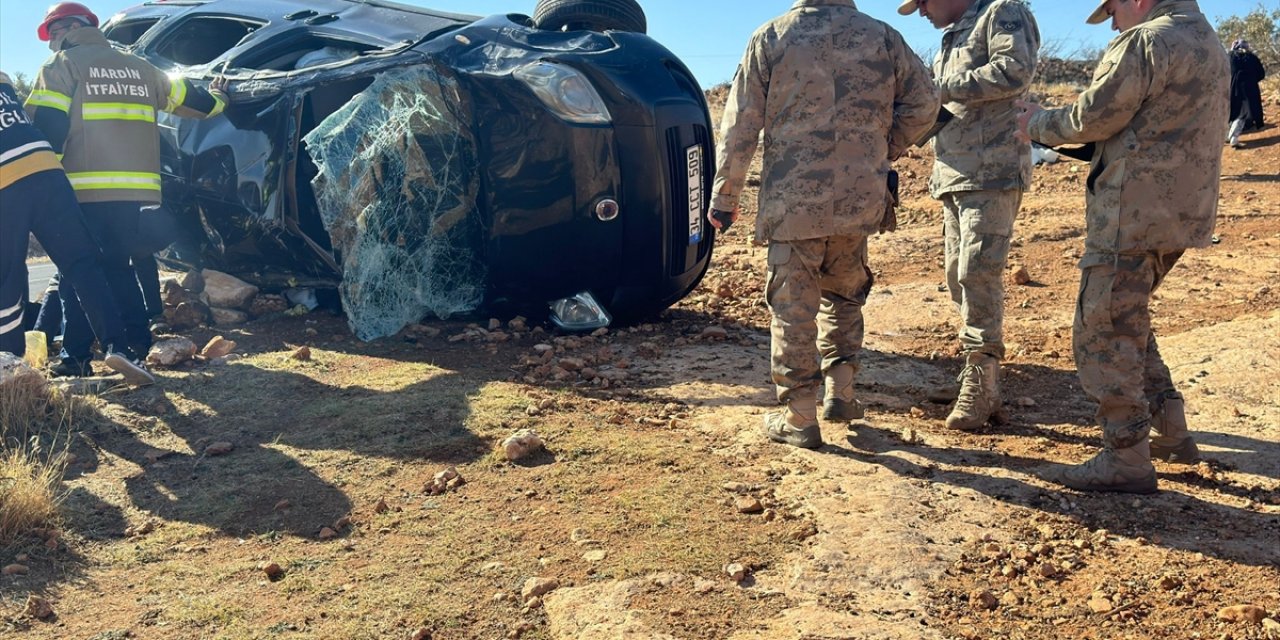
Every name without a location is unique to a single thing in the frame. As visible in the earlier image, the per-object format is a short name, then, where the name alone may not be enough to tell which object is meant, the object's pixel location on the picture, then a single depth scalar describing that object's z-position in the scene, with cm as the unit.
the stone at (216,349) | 540
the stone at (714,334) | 543
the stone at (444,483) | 353
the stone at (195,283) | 655
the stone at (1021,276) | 673
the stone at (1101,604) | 264
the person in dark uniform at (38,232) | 484
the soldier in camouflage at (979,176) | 398
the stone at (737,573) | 281
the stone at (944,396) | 452
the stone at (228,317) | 609
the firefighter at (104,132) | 509
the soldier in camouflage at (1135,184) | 319
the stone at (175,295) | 643
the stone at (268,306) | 620
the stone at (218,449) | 400
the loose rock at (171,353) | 519
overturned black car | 492
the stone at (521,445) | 373
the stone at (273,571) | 296
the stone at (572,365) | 484
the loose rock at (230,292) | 618
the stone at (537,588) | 276
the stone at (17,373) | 431
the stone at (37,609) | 280
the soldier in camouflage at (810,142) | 365
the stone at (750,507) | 323
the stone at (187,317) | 610
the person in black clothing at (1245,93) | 1291
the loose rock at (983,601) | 267
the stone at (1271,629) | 248
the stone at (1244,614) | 255
